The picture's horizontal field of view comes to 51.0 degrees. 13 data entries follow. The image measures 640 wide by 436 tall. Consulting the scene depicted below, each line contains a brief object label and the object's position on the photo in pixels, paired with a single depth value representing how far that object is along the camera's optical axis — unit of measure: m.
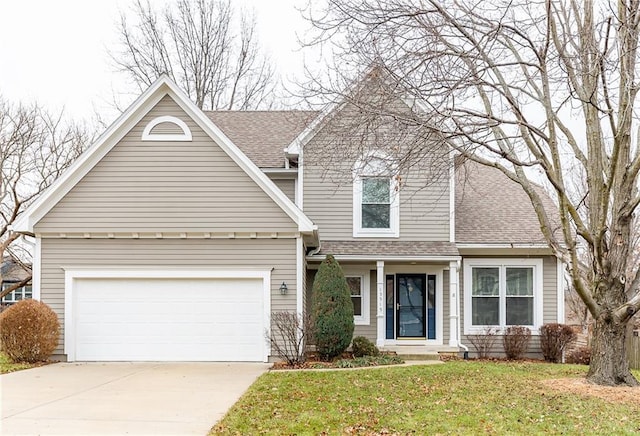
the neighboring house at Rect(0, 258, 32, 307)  39.22
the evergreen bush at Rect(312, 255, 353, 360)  14.45
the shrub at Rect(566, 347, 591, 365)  17.14
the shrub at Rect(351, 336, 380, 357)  15.26
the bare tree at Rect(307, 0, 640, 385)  10.20
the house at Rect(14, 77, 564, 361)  14.67
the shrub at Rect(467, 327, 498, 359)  17.17
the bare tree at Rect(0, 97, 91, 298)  25.75
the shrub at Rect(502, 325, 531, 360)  16.89
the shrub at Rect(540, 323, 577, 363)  16.78
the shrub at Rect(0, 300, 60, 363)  13.58
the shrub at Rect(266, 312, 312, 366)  14.18
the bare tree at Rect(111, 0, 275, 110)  30.27
